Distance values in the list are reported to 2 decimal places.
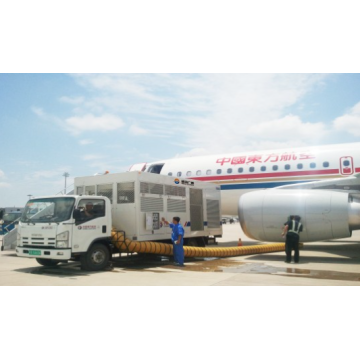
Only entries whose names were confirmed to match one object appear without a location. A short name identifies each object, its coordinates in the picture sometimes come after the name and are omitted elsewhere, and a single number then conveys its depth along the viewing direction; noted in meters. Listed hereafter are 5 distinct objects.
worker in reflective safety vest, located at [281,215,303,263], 12.60
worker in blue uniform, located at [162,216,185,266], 12.19
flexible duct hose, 11.83
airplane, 12.90
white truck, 10.58
